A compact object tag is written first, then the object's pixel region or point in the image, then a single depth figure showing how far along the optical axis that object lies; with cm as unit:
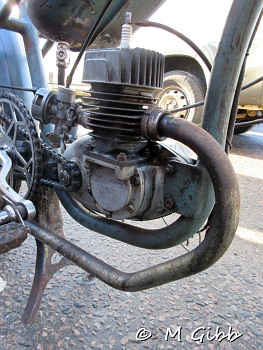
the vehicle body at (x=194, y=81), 331
